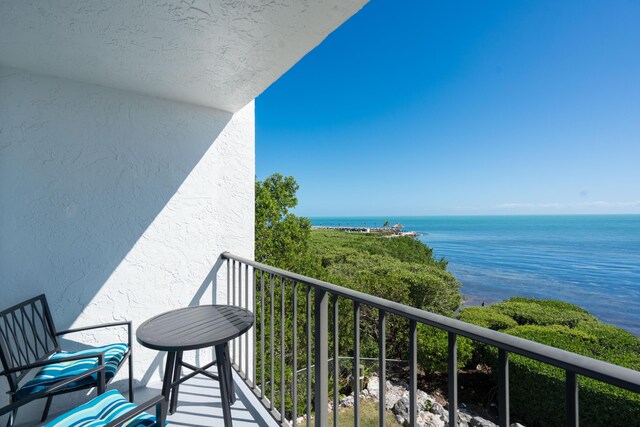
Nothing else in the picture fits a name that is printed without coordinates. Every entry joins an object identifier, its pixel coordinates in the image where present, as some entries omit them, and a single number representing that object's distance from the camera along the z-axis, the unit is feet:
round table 5.50
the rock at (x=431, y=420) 17.98
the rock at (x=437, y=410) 19.07
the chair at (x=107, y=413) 4.24
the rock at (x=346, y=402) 19.84
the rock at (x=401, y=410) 17.17
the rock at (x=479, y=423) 18.80
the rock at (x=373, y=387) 22.29
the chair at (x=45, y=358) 5.50
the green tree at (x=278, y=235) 33.19
